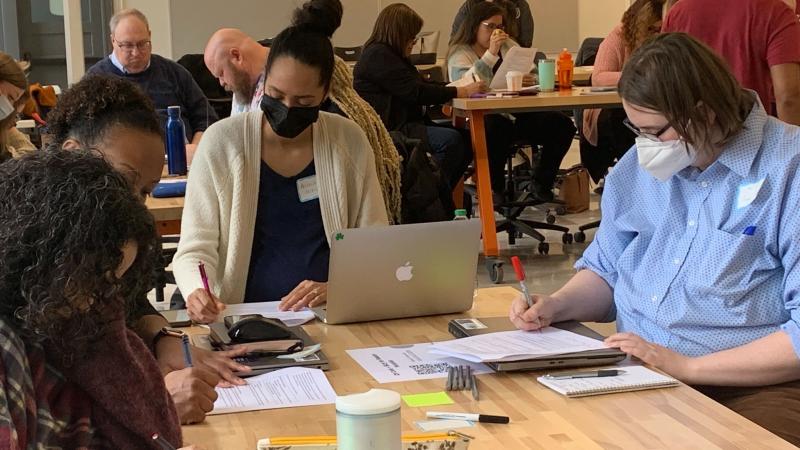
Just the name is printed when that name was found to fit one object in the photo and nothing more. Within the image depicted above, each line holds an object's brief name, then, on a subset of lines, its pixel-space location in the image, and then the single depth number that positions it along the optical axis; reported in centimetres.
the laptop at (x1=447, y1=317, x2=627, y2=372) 177
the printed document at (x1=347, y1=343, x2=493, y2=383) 179
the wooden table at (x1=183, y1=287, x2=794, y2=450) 147
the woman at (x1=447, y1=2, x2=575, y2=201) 639
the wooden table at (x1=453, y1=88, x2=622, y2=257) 521
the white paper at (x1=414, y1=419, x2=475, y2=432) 152
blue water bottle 373
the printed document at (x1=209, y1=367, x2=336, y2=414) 164
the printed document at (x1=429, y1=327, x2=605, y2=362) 180
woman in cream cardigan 251
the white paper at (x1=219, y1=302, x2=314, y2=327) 217
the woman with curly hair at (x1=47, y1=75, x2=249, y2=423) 171
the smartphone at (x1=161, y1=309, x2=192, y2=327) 218
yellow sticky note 164
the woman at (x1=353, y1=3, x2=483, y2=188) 570
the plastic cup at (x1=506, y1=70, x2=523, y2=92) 557
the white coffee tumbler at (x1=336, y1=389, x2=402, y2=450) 112
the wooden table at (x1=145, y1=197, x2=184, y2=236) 318
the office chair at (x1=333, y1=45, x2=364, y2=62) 859
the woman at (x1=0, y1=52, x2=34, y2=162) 373
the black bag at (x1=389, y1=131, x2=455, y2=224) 371
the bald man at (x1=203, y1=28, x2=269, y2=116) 397
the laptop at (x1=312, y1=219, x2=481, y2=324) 203
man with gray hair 514
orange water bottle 585
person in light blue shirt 188
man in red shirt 391
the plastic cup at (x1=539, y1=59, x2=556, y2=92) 563
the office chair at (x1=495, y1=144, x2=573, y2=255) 591
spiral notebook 167
